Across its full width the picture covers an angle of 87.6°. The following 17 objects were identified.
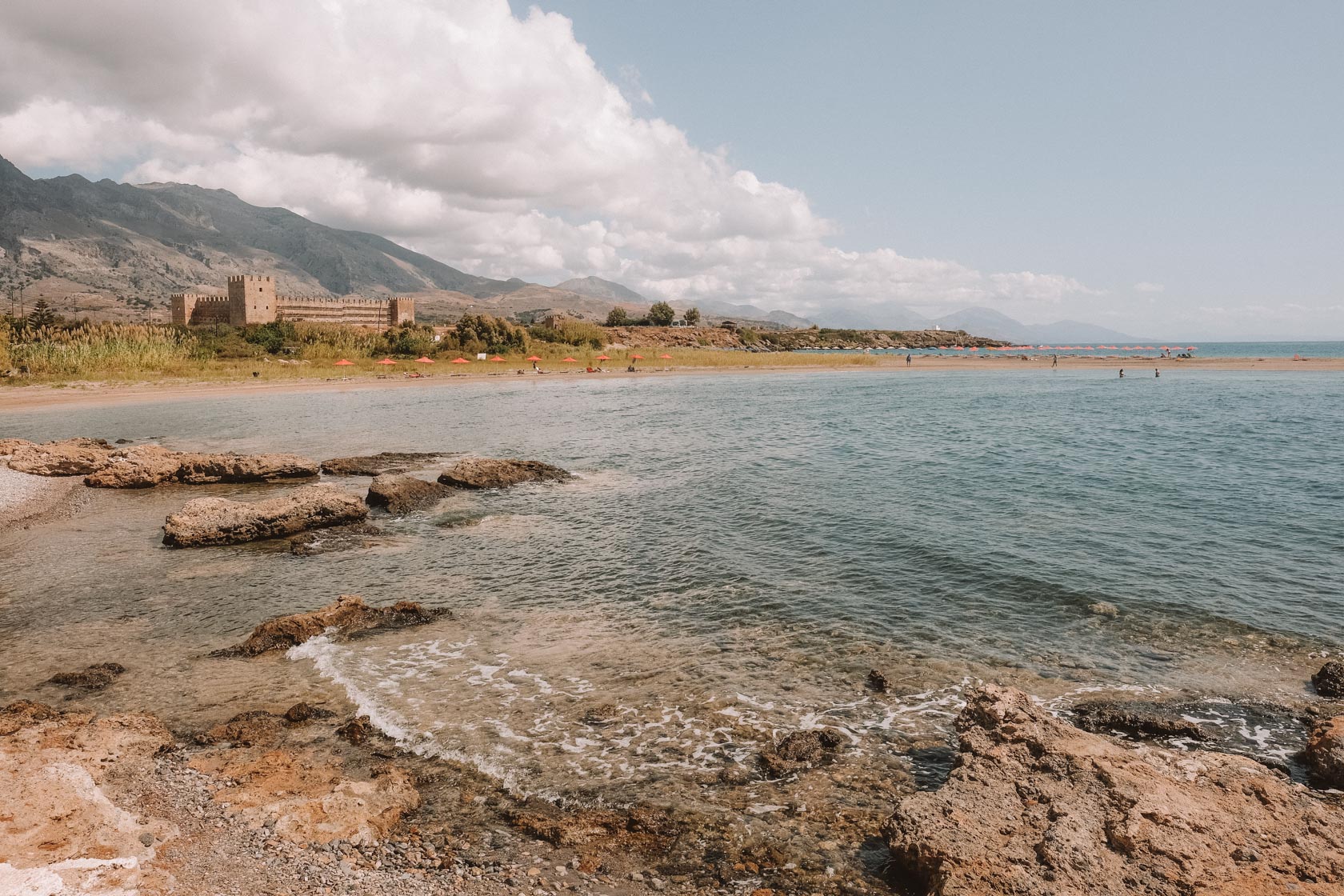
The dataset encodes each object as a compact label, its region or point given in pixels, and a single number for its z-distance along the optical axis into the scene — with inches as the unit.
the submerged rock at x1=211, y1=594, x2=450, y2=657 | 400.5
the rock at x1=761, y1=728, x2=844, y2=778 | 284.0
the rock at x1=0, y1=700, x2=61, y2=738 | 295.0
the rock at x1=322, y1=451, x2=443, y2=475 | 940.6
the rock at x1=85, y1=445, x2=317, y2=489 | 834.8
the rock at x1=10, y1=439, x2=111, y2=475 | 868.0
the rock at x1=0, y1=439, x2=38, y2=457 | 913.9
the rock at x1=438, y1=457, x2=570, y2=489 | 845.2
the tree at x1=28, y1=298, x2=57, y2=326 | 2723.9
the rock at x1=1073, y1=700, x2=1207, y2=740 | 306.2
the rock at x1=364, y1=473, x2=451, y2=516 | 739.4
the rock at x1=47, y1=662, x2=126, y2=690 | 351.3
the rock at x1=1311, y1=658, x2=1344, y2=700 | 341.1
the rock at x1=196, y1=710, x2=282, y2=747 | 297.9
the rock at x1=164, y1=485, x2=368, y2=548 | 604.1
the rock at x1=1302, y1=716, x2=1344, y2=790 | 258.5
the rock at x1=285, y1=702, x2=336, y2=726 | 318.0
